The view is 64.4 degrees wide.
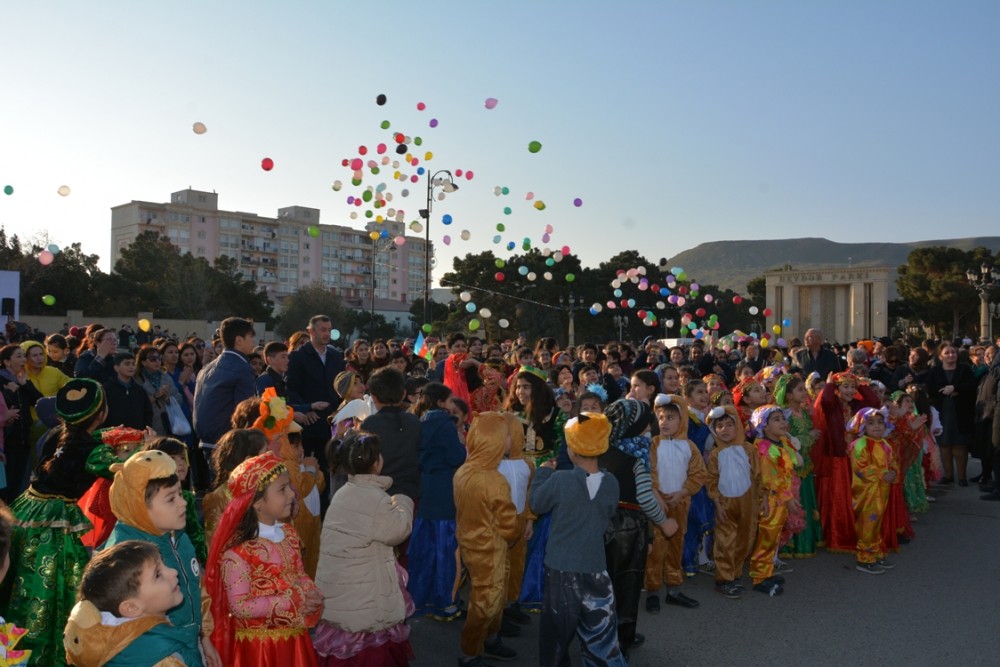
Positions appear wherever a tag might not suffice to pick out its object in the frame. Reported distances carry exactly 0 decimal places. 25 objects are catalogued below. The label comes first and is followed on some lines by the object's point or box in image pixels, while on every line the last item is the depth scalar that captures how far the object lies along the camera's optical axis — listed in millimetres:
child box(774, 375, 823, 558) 7371
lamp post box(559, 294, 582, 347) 38450
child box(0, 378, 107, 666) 3787
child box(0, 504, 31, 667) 2271
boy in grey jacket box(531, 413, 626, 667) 4320
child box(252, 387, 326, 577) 5051
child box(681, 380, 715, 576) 7078
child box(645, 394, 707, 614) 6008
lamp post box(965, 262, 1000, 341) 27175
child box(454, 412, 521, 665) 4871
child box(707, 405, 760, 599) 6387
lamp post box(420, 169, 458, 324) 20672
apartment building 95188
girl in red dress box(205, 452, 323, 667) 3445
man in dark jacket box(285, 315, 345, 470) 7266
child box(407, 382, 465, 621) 5641
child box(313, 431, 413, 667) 3889
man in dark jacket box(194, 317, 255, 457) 6215
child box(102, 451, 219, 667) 3258
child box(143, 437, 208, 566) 4031
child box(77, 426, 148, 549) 3851
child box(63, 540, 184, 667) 2621
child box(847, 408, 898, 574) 7082
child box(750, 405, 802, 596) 6547
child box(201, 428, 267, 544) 4211
